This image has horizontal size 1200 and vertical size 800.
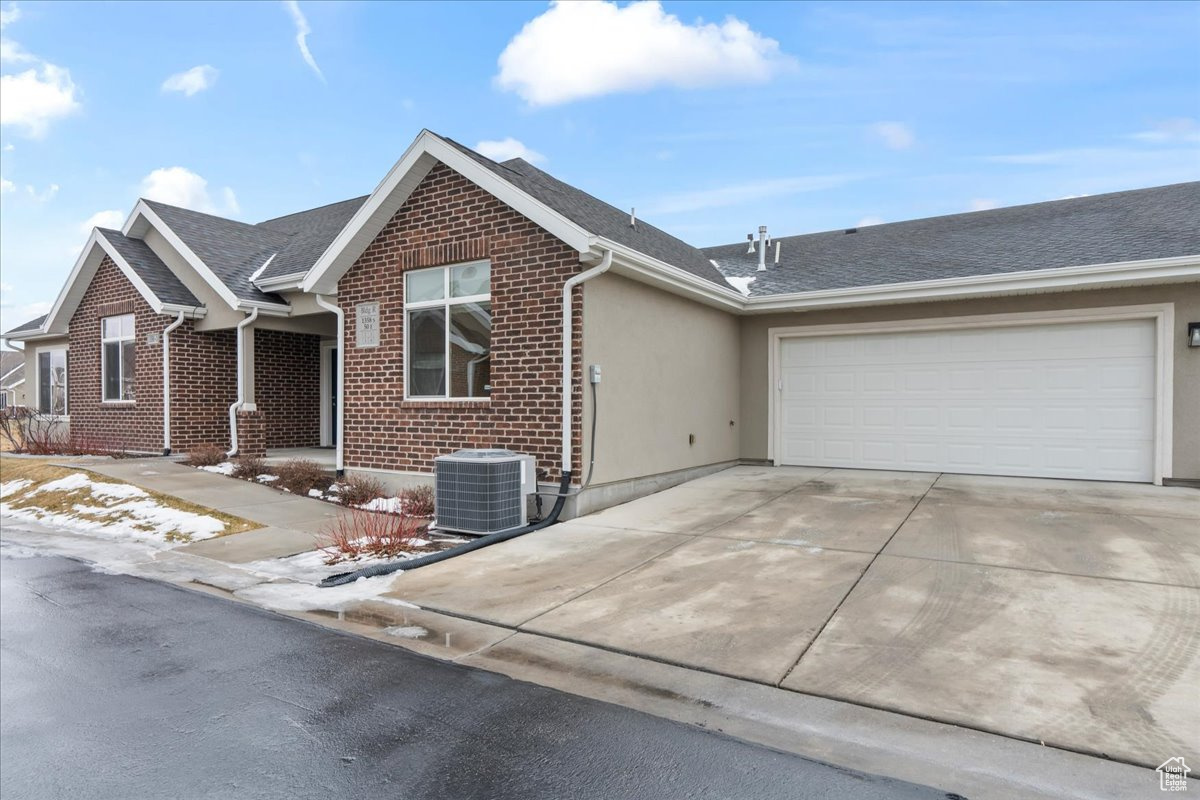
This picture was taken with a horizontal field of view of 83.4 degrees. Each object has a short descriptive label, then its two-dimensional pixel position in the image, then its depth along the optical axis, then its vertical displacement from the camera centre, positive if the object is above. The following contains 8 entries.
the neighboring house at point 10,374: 40.22 +0.51
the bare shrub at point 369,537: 7.00 -1.70
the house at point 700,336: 8.73 +0.74
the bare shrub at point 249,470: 11.47 -1.49
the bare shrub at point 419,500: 8.80 -1.58
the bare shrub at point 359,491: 9.71 -1.58
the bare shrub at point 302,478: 10.67 -1.53
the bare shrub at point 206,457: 12.52 -1.40
